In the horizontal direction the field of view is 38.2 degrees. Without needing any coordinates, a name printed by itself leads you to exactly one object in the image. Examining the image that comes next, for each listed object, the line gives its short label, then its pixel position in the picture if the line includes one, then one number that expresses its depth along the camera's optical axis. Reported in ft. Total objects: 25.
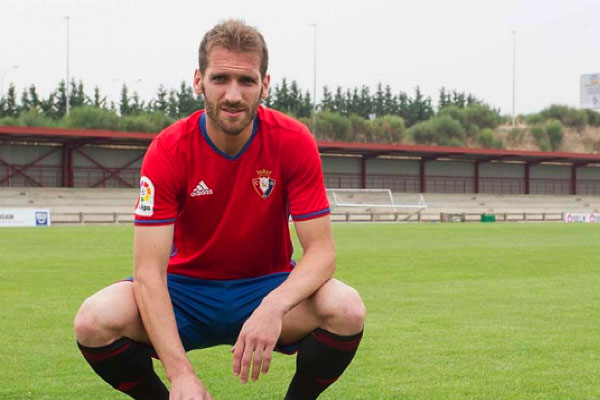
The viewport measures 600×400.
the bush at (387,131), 299.38
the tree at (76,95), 290.35
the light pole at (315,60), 215.10
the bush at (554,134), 333.62
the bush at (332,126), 284.82
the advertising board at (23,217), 129.39
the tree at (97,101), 291.22
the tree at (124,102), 290.21
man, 12.43
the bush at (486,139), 313.53
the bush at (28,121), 235.20
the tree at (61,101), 289.12
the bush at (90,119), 234.99
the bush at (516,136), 323.37
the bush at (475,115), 346.74
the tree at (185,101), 312.29
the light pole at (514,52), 245.18
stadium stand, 160.45
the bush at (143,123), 246.68
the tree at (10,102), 284.82
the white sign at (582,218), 186.29
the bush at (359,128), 294.87
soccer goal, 181.37
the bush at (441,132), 314.76
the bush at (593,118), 375.86
